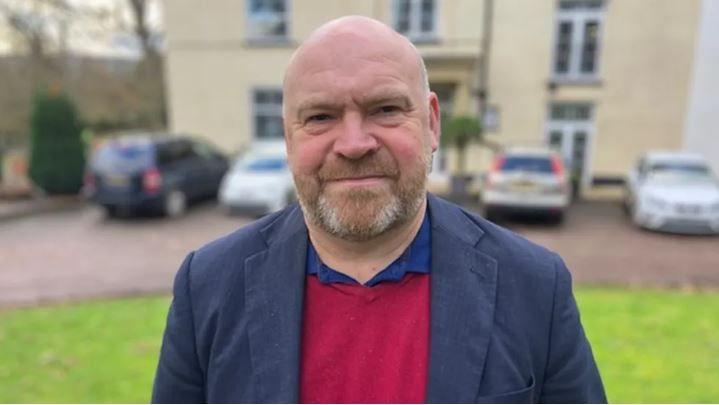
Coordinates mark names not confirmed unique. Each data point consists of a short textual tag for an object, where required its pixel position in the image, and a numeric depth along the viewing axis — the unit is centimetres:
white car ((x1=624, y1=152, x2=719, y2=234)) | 984
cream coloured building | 1416
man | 134
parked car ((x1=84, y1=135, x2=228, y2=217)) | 1096
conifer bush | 1312
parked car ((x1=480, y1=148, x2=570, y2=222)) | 1031
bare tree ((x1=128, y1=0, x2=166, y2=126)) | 2195
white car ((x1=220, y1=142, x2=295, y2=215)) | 1116
